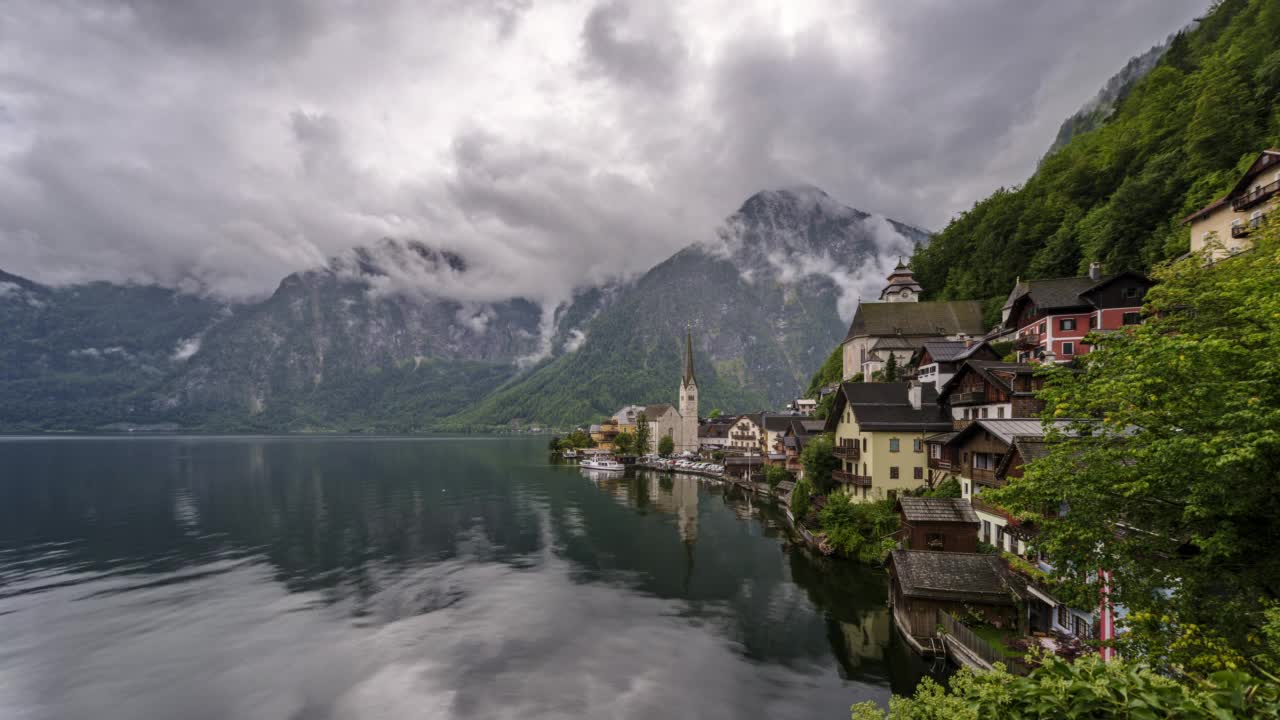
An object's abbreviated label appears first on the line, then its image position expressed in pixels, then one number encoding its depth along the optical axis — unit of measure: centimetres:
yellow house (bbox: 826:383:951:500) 5216
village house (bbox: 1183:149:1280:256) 4469
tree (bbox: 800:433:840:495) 6094
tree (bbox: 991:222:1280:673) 1276
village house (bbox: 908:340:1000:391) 6128
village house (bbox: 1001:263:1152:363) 5591
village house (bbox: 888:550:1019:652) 2973
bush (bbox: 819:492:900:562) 4772
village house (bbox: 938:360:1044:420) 4228
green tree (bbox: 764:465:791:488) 9075
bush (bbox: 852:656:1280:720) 542
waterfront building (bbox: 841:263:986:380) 9562
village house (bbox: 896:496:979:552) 3769
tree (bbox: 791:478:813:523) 6253
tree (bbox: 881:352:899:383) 8234
